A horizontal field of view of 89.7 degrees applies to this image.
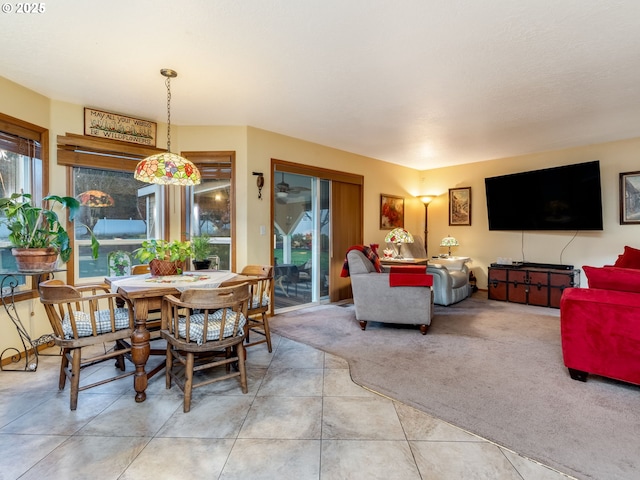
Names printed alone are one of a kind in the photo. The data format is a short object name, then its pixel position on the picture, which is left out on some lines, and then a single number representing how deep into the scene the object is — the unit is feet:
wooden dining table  7.08
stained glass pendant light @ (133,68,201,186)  8.23
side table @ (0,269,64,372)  8.92
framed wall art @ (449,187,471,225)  20.30
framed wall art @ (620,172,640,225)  14.78
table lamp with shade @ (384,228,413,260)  14.85
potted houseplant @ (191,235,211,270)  11.34
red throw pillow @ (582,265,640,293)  7.53
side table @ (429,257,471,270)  17.72
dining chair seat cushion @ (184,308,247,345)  6.93
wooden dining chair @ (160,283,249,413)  6.64
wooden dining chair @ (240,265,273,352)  9.53
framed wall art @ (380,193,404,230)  19.83
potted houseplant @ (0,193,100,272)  8.63
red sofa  7.20
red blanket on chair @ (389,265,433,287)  11.41
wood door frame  14.46
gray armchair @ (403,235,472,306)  15.84
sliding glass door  15.40
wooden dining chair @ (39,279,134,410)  6.79
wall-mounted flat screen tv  15.28
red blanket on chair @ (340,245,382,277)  13.15
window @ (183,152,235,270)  13.55
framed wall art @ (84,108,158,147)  11.53
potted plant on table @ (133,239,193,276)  8.81
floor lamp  21.31
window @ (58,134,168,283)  11.42
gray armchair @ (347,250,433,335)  11.63
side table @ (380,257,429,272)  15.61
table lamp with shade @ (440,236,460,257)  19.52
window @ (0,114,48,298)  9.60
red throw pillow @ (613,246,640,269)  12.57
